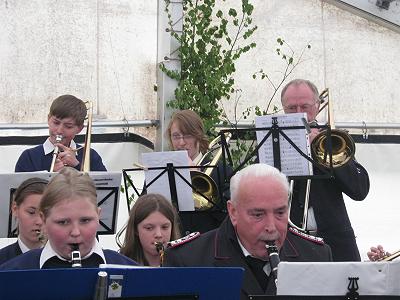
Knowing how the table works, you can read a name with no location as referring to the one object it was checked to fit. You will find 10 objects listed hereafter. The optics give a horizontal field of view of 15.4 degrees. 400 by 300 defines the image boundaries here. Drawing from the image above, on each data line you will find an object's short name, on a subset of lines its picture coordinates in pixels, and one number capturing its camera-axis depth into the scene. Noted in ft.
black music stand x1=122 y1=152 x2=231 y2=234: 27.86
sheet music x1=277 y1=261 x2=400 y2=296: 16.06
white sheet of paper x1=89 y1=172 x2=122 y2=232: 25.96
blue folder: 14.99
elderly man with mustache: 18.53
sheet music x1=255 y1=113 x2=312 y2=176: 26.41
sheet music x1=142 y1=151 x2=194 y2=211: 27.71
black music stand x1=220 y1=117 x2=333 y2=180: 26.28
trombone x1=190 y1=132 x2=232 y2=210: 28.85
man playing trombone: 27.62
